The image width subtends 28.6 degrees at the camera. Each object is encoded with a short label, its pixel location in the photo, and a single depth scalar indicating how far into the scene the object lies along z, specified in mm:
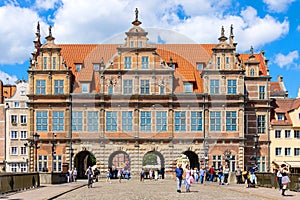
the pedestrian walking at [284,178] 28594
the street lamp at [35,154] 59703
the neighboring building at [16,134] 79312
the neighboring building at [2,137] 79375
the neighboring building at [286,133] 66812
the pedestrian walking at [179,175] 32625
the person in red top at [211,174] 51625
